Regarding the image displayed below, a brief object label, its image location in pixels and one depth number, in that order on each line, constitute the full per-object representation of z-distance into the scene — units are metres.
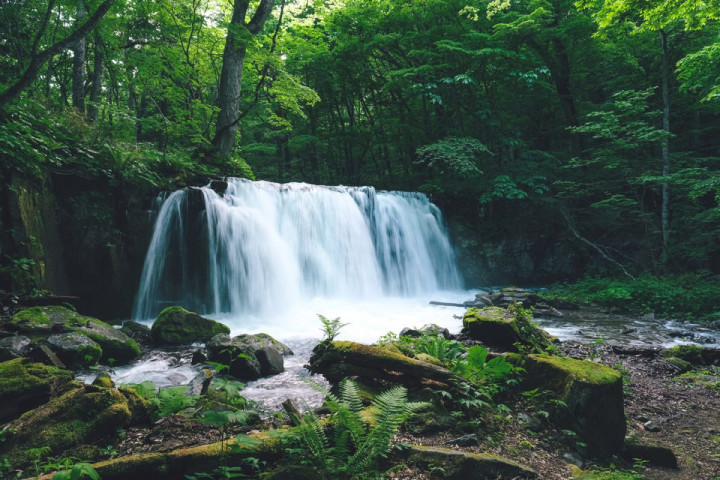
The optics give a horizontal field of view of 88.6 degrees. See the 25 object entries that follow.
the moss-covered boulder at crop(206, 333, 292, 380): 5.29
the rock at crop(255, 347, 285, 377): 5.50
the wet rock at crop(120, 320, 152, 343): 7.00
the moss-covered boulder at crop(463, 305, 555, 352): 5.93
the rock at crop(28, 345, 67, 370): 4.35
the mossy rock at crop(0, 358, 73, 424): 3.14
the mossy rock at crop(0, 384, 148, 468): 2.63
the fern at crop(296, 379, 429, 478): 2.44
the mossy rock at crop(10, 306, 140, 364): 5.33
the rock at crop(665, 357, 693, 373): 5.80
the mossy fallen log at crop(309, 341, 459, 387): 3.81
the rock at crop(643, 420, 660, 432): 3.87
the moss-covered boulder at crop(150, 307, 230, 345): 6.86
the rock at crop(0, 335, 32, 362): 4.36
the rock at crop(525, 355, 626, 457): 3.32
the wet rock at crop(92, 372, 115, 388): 3.54
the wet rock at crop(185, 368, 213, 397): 3.95
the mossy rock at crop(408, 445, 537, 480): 2.65
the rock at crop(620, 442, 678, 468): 3.27
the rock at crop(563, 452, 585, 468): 3.10
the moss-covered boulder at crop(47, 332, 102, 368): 4.99
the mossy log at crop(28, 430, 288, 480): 2.31
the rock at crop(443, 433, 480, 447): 3.14
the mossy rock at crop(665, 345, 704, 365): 6.27
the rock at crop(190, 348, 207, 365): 5.82
